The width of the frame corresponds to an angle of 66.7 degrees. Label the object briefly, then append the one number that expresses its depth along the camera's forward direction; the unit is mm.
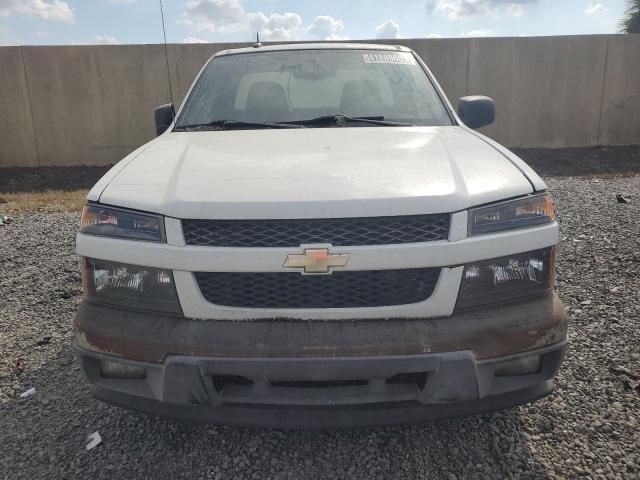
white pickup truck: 1798
